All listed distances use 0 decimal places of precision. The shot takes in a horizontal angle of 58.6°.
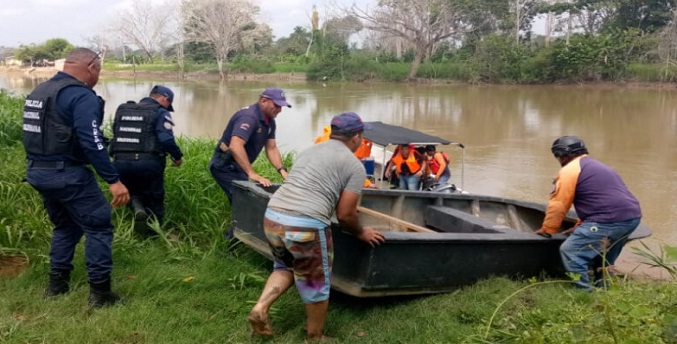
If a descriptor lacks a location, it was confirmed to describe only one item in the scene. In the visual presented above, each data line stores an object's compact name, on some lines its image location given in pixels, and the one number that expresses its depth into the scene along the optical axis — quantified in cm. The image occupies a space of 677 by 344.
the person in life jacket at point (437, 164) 880
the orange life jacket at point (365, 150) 869
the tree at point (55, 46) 5973
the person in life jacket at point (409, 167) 861
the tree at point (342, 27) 4817
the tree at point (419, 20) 4160
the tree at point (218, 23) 4828
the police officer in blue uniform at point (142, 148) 486
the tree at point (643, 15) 3788
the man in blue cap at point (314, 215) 320
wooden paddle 465
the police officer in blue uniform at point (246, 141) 471
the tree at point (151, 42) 6318
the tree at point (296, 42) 5913
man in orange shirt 444
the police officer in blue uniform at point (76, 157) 342
